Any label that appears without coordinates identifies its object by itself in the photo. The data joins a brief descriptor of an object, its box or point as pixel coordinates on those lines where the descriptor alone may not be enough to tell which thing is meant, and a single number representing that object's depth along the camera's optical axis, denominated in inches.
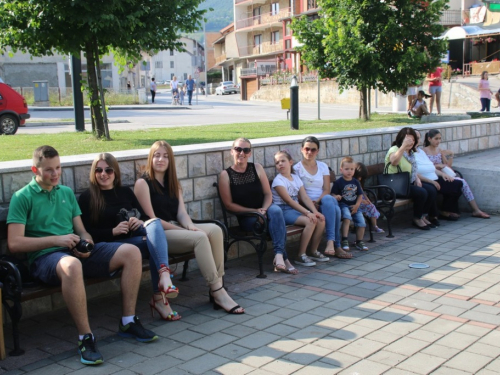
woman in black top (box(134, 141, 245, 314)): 220.2
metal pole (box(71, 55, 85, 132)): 574.2
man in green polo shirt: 185.8
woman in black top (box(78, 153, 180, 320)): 210.2
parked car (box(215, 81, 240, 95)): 2603.3
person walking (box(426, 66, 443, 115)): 862.5
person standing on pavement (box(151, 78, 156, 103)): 1631.6
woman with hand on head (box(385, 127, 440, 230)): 350.6
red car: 717.5
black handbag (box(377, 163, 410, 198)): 350.6
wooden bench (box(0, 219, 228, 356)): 178.9
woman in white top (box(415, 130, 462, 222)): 369.4
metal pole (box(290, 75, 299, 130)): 566.6
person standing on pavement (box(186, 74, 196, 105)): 1550.2
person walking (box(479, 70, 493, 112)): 904.3
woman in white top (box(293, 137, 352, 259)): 290.8
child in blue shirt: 308.2
